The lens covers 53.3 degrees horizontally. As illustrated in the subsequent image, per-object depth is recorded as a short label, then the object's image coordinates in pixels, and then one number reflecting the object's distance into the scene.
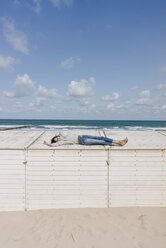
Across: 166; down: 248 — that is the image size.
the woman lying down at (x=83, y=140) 5.45
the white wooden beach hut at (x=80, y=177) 5.15
